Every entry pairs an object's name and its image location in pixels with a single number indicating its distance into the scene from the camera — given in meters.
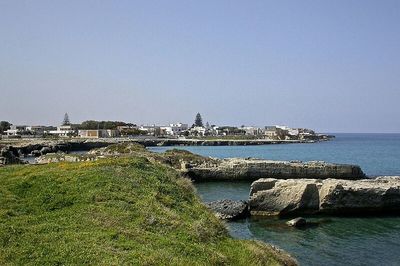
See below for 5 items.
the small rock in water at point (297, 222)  30.05
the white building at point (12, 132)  188.14
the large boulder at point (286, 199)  34.16
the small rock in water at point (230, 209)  32.25
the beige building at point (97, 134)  182.10
